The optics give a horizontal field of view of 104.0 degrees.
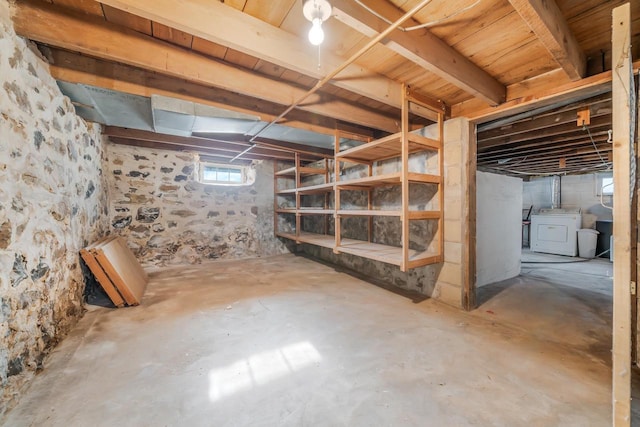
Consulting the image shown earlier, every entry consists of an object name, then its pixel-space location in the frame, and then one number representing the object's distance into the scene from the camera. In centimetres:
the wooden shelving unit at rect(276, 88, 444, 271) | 229
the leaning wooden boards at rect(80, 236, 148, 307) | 239
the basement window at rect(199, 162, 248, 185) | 473
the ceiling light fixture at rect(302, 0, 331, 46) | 113
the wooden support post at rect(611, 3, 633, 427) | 96
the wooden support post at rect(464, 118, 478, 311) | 247
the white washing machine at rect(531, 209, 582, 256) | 555
